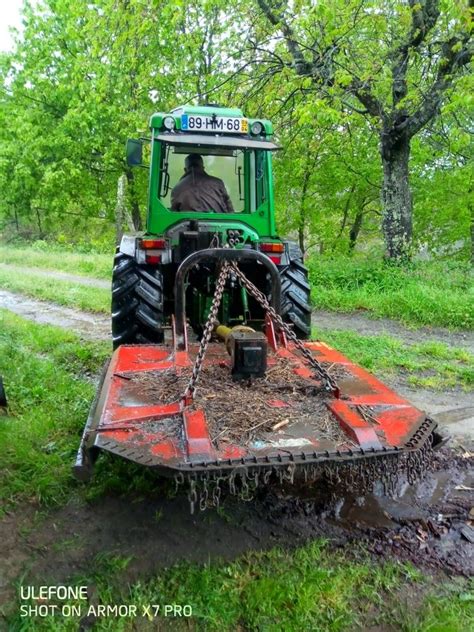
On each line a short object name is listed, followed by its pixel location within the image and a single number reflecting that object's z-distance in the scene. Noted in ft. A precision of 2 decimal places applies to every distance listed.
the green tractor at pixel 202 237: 14.78
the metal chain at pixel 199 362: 9.61
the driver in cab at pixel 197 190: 16.21
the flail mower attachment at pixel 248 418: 8.29
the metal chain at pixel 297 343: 10.18
